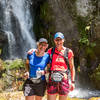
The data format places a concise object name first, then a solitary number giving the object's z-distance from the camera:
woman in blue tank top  3.11
